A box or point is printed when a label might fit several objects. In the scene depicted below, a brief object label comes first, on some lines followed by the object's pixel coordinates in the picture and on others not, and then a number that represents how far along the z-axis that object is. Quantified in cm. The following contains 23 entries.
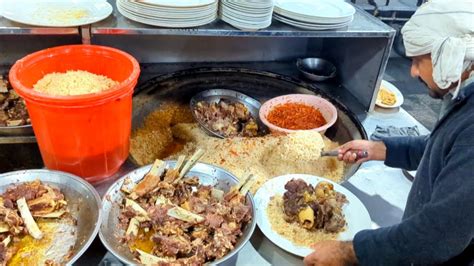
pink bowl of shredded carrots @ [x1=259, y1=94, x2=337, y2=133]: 219
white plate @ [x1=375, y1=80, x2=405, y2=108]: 239
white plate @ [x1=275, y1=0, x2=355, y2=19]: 197
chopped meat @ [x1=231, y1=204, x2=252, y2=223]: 141
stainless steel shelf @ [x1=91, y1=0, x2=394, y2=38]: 177
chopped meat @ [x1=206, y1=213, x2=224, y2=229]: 138
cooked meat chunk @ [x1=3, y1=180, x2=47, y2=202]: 141
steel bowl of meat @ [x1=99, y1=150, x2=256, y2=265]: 130
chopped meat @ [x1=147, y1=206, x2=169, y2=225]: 138
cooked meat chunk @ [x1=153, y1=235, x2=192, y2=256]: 129
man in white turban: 103
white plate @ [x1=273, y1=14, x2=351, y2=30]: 198
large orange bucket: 138
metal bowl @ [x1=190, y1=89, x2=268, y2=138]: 239
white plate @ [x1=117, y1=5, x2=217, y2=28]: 177
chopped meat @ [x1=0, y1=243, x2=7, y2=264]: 124
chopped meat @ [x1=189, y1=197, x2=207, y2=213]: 144
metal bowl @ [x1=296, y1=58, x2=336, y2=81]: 262
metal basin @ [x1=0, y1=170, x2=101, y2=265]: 137
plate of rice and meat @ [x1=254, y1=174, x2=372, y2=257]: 149
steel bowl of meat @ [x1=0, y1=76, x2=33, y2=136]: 177
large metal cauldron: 226
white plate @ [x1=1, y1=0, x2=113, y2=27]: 170
